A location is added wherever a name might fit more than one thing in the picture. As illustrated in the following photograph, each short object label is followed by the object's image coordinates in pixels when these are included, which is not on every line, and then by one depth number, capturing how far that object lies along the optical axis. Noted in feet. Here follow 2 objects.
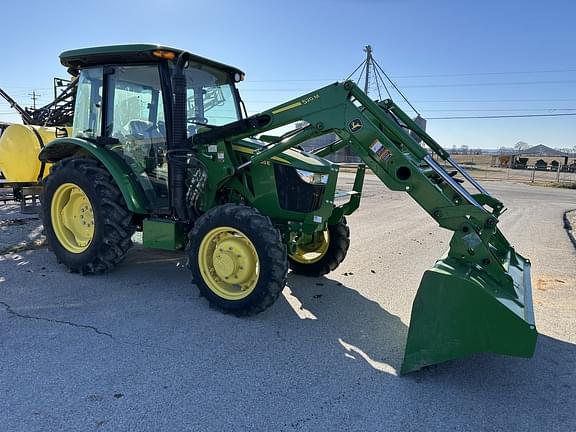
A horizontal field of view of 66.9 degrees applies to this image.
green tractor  10.27
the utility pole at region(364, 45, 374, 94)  114.42
